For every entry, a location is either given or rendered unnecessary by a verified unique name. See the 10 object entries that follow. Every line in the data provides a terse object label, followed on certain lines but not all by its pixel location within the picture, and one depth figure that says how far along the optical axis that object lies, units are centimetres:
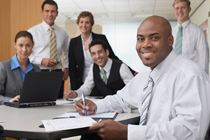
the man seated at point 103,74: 258
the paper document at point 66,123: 107
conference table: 104
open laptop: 169
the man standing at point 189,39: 339
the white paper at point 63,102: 202
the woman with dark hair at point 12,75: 201
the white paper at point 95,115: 140
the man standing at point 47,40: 320
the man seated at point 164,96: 102
